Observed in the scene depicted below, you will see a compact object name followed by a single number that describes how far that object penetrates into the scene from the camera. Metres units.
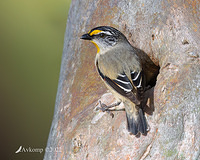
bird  5.44
